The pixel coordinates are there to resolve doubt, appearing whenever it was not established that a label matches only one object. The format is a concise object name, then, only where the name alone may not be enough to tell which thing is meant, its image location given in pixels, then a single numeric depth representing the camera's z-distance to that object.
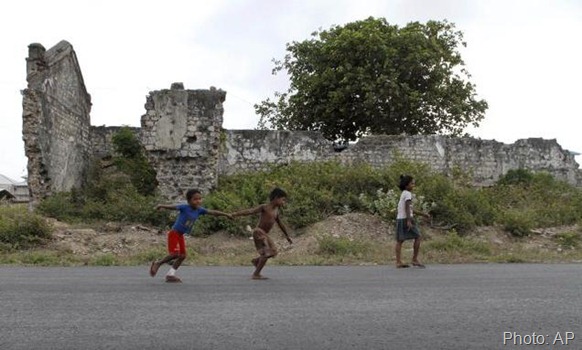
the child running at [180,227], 8.80
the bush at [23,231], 14.32
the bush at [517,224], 16.33
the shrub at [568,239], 15.30
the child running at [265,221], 8.96
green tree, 29.28
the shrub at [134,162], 20.86
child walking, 10.98
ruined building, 18.98
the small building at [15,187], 49.84
